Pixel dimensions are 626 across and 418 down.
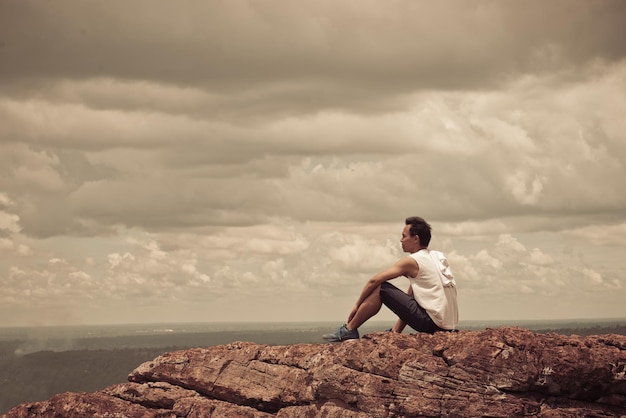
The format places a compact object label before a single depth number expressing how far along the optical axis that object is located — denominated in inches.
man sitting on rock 876.0
